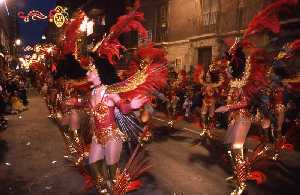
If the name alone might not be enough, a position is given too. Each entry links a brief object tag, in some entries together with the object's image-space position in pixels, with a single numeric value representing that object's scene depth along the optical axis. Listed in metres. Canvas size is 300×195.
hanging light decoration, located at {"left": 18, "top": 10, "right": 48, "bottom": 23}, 18.82
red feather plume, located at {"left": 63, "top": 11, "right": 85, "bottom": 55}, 5.91
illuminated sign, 21.39
